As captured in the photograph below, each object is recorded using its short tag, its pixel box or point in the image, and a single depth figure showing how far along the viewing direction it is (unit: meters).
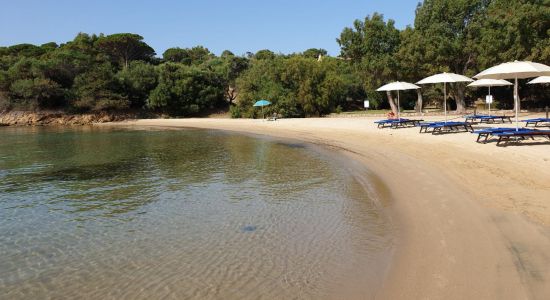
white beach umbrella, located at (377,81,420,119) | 23.99
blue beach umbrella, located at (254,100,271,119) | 37.69
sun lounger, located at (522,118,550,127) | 19.34
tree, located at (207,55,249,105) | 56.72
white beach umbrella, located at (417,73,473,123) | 20.25
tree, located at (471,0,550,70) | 27.33
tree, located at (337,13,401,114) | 33.78
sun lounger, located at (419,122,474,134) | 19.08
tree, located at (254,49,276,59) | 73.80
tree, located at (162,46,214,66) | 78.12
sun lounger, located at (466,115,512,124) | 23.31
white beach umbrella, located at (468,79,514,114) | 24.03
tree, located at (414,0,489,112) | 30.78
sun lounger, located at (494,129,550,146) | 13.77
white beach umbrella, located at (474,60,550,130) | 14.21
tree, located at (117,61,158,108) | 52.06
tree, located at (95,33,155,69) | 63.38
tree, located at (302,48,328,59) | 102.14
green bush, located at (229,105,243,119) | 46.59
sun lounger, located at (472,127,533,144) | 14.59
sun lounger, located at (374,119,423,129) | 23.63
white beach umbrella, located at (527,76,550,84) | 22.93
